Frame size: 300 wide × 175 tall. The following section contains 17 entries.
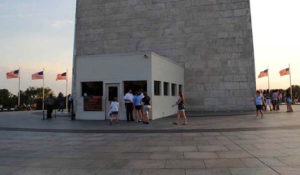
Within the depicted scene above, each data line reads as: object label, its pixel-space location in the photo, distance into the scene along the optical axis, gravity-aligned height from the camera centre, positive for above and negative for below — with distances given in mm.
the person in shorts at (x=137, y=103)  13664 -207
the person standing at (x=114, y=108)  13248 -449
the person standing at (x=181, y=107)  12412 -449
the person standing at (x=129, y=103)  14148 -203
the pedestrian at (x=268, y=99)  21027 -228
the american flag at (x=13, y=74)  30859 +3731
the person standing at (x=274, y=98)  20078 -147
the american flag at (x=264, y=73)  31141 +3097
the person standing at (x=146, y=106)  13047 -370
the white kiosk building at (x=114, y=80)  15211 +1298
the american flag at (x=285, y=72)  32281 +3307
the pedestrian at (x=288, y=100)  18305 -312
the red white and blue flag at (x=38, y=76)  29206 +3232
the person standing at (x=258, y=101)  14891 -272
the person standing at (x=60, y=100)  20100 +129
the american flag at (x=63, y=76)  30547 +3255
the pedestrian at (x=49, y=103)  17438 -114
